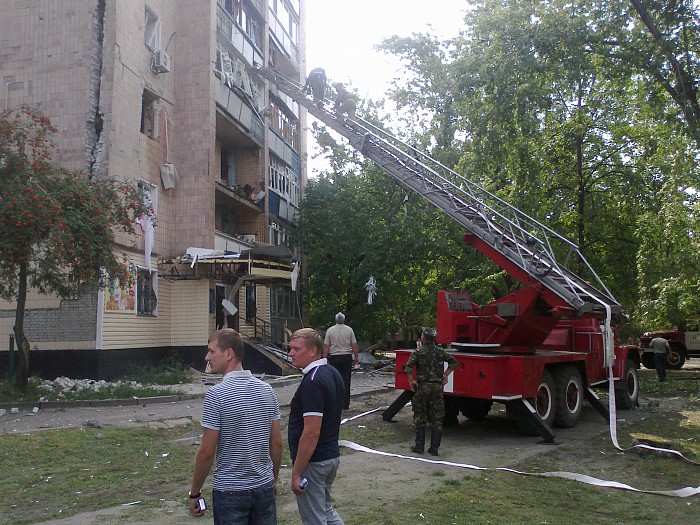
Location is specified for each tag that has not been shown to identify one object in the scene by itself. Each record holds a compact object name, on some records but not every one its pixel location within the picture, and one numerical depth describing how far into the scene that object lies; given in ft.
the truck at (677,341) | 90.74
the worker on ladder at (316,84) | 65.05
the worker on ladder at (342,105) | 58.23
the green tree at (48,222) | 41.57
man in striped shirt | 12.03
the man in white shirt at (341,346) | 39.22
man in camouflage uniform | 30.17
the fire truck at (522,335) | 33.76
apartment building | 60.85
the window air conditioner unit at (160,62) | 68.85
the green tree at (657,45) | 45.44
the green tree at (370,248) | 83.92
